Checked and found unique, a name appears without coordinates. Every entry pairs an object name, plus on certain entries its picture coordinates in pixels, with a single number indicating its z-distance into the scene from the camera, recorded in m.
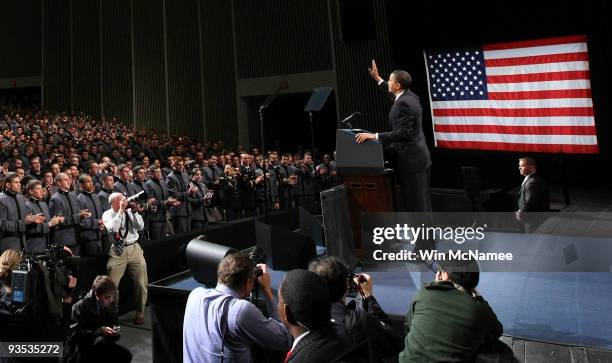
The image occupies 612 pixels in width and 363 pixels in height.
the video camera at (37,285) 2.86
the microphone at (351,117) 3.57
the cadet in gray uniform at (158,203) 7.12
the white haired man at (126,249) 4.86
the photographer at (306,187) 10.01
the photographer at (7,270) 2.97
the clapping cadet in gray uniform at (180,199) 7.62
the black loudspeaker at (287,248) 3.61
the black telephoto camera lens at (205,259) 2.82
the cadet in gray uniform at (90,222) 5.96
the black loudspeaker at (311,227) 4.36
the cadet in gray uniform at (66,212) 5.75
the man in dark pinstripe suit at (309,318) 1.58
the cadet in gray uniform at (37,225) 5.39
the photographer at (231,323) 2.06
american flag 7.43
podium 3.32
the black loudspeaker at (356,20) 10.83
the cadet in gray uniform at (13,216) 5.25
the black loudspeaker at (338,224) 3.28
